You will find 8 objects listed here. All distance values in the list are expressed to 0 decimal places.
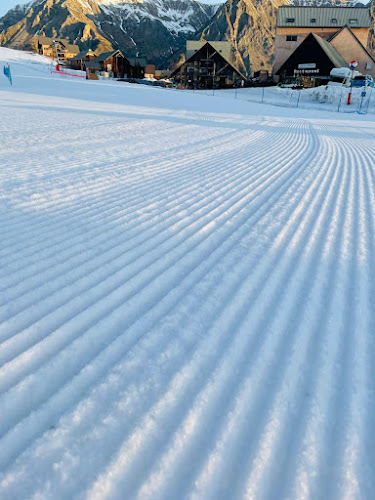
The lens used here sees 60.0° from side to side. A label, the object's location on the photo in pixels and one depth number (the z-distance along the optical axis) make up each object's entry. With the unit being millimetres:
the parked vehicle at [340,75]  34906
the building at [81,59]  67812
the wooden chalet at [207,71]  51375
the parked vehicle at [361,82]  30475
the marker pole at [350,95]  26447
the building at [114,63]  61438
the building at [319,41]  39500
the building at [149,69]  70188
